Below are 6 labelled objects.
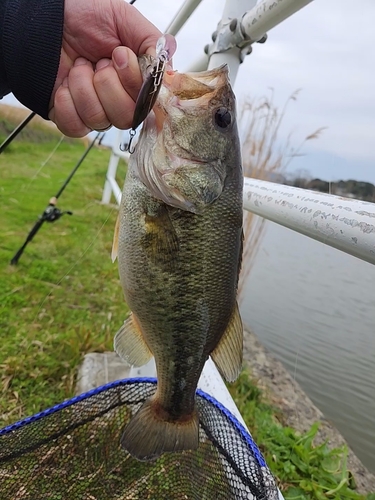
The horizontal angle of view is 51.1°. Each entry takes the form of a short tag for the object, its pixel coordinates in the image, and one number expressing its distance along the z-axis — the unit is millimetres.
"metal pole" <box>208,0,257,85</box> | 475
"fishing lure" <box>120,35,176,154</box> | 260
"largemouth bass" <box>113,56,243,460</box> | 339
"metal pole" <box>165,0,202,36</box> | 591
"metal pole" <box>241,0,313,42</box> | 336
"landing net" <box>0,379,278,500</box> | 437
